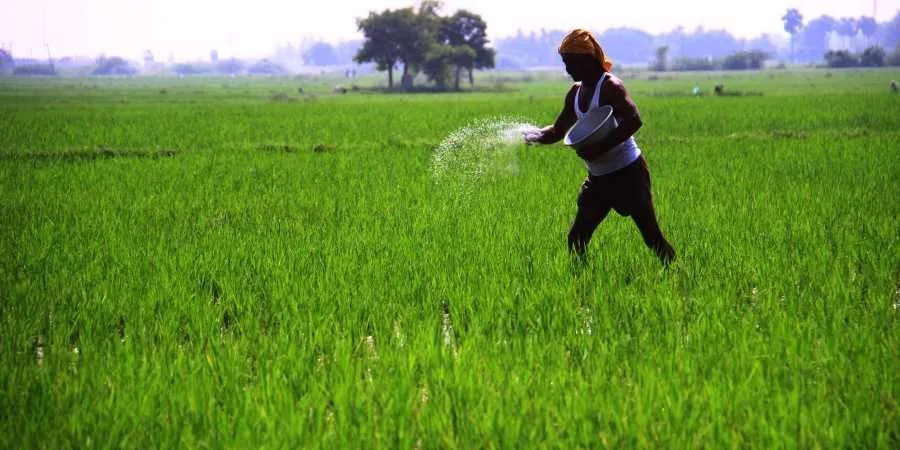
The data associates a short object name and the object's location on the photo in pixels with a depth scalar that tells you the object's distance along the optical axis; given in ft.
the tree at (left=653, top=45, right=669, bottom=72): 371.37
